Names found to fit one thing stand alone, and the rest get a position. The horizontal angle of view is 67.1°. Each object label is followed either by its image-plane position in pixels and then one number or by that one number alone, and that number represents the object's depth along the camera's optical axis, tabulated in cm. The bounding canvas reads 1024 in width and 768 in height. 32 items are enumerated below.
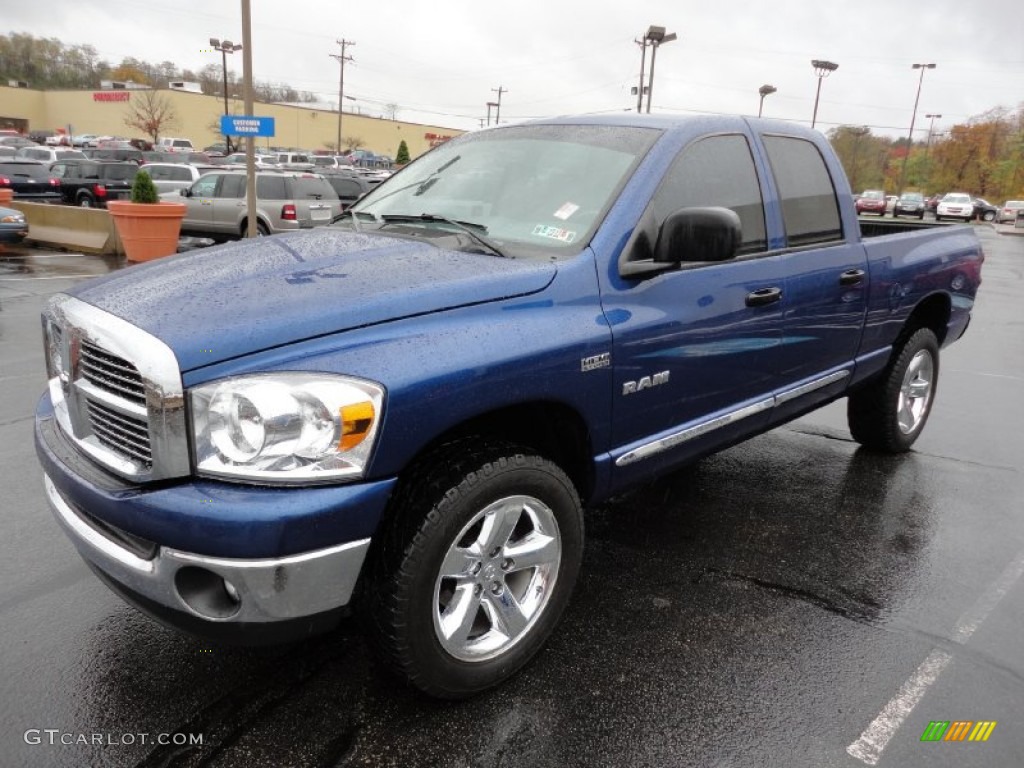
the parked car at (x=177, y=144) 5244
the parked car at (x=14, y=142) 4262
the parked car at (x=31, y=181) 2162
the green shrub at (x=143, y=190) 1274
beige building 7775
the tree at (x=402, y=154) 4500
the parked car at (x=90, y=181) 2261
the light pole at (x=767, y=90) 4556
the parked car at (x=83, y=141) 5385
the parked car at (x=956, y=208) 4264
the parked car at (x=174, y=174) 2273
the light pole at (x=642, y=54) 3901
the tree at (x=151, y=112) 7300
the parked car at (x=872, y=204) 4462
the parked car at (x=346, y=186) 1927
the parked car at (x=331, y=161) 4438
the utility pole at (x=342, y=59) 7081
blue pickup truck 199
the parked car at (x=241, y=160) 3197
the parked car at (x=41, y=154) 3192
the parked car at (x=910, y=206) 4475
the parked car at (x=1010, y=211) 4266
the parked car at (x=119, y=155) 3338
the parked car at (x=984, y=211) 4872
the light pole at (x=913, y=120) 6669
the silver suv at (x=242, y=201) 1492
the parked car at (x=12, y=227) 1345
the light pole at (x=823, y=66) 5362
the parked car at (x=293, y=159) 4234
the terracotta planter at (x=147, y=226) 1259
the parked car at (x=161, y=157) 3341
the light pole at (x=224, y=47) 5541
